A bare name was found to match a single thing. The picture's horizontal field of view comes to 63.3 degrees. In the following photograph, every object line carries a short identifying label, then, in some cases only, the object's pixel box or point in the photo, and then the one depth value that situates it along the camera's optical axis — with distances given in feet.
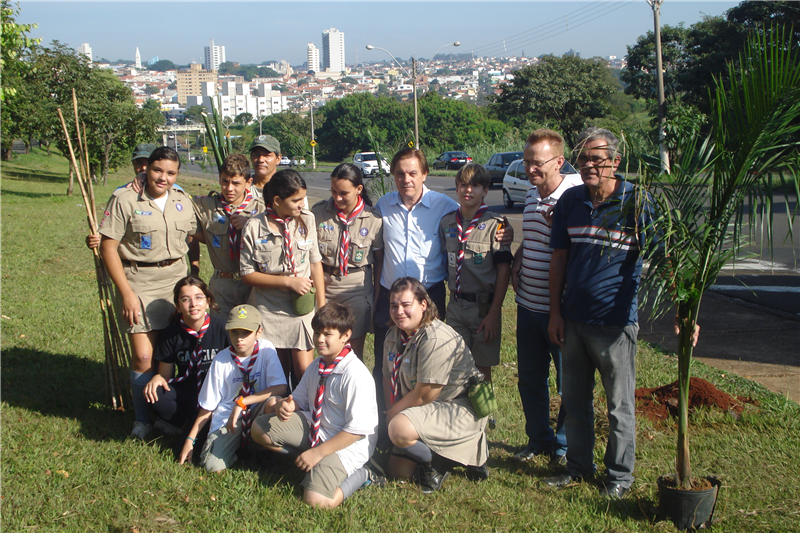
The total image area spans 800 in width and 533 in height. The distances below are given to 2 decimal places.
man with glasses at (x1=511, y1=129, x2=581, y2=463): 12.60
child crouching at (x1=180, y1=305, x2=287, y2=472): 13.15
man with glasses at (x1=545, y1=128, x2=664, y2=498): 10.99
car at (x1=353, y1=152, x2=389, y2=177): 101.17
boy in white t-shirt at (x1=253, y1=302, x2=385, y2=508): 11.95
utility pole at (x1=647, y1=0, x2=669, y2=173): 62.23
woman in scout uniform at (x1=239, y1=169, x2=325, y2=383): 13.51
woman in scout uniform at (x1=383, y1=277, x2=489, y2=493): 12.21
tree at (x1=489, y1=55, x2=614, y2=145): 143.95
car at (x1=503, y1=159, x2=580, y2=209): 64.44
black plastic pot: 10.71
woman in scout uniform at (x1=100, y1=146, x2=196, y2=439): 13.96
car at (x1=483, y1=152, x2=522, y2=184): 89.92
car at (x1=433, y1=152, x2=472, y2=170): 126.72
